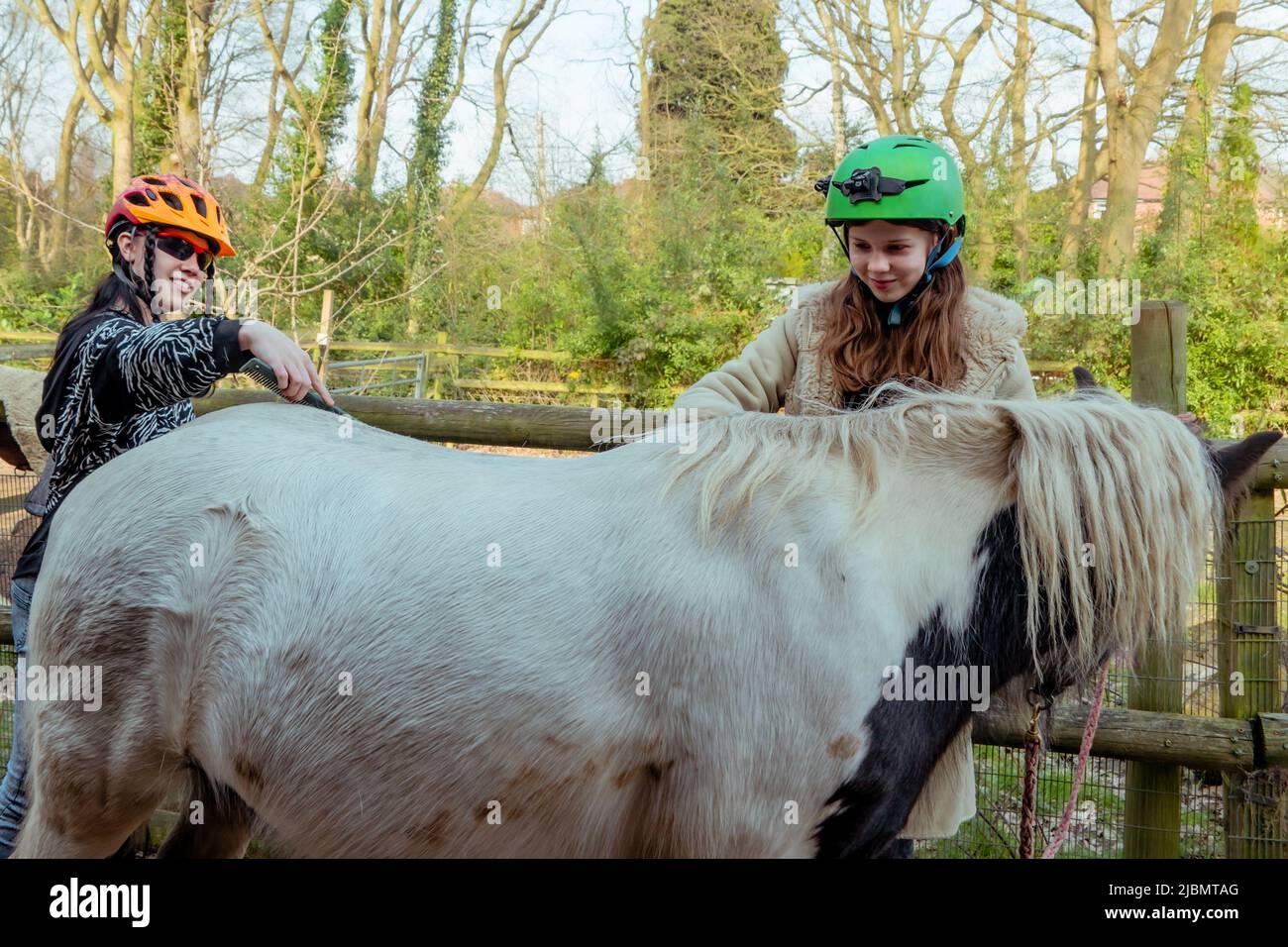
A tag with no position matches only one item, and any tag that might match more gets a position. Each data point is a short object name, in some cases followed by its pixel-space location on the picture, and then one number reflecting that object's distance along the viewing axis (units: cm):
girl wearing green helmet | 229
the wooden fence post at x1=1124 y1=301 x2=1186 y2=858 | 353
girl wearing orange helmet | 209
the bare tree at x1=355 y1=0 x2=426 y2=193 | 1931
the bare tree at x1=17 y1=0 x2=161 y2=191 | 1241
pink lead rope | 204
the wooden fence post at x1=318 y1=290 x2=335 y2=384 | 1298
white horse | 182
